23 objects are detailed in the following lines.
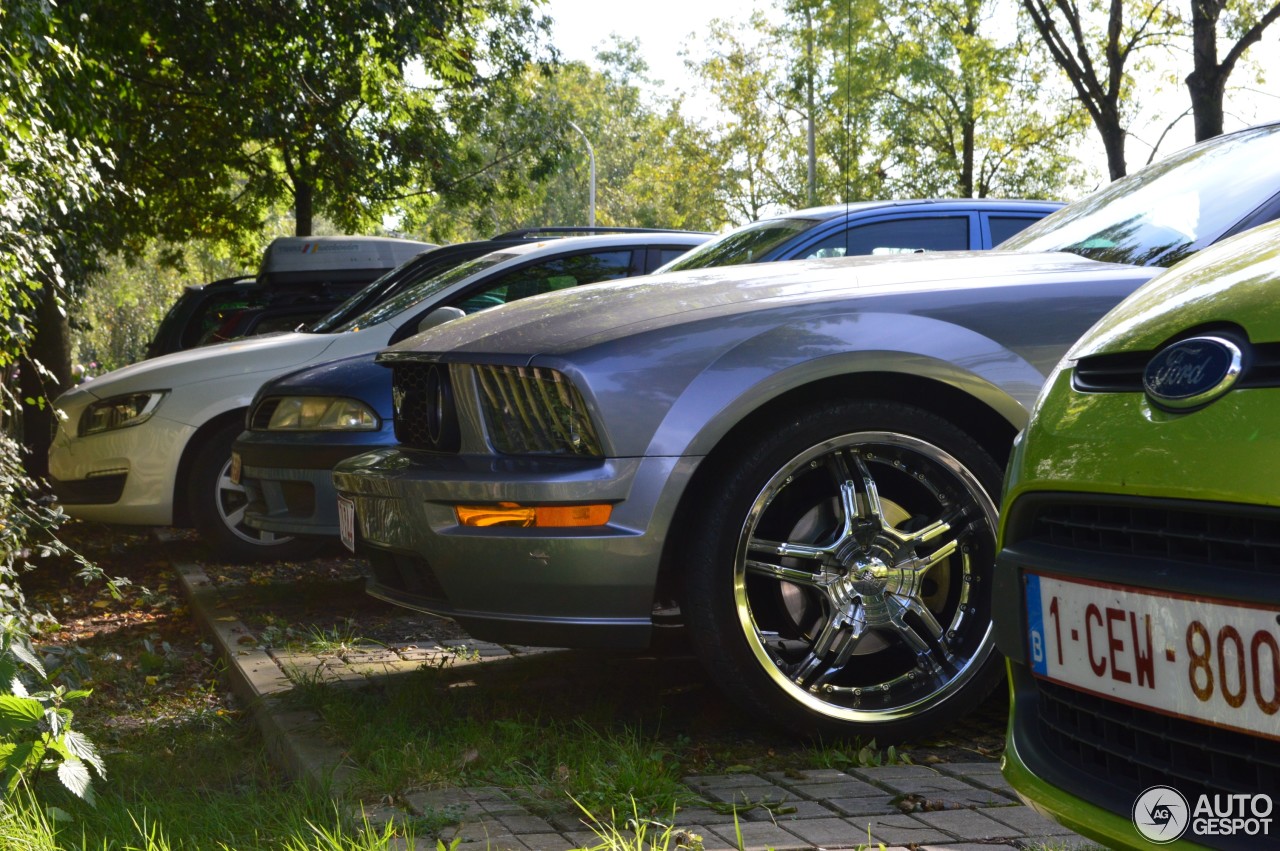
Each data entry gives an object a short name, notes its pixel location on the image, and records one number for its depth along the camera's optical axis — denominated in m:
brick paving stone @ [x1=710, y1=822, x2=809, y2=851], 2.74
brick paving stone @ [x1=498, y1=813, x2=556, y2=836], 2.91
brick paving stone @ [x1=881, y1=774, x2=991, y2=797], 3.15
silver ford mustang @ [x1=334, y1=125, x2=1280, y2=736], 3.41
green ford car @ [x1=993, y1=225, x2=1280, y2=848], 1.76
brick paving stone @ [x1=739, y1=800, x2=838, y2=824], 2.97
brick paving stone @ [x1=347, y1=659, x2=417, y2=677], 4.54
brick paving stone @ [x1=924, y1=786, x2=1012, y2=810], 3.06
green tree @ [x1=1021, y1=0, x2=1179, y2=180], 14.52
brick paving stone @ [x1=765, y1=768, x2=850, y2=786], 3.29
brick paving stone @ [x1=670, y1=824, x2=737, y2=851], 2.76
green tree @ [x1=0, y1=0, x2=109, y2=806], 5.39
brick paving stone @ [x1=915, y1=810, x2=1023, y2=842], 2.80
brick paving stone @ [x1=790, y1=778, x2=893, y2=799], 3.16
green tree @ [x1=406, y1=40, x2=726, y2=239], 26.36
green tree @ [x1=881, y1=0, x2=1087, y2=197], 23.33
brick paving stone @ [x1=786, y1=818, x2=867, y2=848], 2.77
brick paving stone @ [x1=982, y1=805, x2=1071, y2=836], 2.83
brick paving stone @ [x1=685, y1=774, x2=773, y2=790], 3.26
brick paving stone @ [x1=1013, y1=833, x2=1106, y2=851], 2.65
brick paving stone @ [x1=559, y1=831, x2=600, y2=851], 2.82
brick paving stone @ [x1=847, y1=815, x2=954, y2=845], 2.78
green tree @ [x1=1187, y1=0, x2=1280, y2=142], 11.97
